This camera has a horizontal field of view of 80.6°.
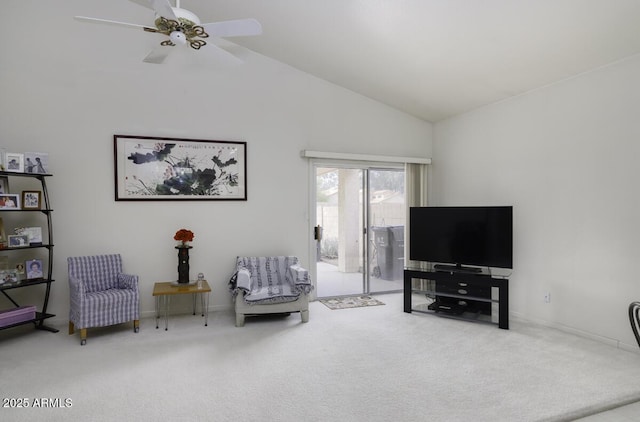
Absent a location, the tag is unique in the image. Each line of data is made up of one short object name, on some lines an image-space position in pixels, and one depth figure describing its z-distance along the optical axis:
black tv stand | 4.13
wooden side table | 4.11
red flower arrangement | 4.34
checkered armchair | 3.68
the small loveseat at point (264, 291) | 4.18
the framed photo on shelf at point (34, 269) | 3.96
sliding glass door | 5.50
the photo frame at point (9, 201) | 3.68
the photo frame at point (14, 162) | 3.68
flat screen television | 4.33
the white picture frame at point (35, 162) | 3.87
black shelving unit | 3.73
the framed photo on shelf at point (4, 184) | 3.86
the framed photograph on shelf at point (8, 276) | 3.74
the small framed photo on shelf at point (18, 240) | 3.79
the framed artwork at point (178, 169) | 4.47
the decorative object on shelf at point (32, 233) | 3.87
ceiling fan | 2.49
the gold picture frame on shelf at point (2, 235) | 3.79
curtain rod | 5.21
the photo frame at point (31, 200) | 3.87
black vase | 4.39
